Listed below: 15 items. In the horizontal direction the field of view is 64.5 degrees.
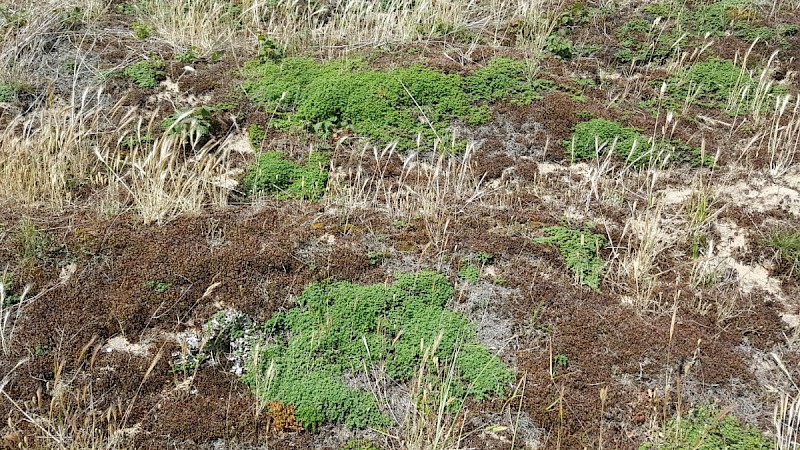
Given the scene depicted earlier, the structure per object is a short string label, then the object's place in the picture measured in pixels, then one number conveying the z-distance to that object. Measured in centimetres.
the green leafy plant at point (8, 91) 679
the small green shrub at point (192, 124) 616
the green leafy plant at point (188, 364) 414
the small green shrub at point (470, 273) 488
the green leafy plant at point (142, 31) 783
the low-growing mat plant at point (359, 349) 401
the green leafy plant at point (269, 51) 756
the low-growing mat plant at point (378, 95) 671
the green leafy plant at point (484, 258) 506
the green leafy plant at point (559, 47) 790
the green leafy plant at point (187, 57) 757
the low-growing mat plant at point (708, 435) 374
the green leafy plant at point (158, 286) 464
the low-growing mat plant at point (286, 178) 593
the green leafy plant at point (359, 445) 380
